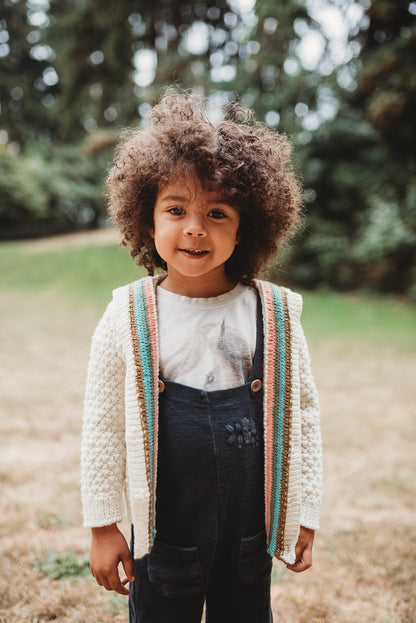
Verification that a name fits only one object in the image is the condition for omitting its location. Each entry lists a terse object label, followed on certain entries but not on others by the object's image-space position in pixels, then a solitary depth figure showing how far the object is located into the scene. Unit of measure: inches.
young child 45.4
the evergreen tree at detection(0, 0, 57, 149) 832.3
